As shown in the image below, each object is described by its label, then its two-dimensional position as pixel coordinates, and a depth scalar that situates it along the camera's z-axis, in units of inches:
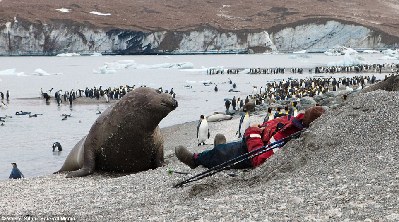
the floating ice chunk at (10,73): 2633.4
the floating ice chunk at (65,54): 4766.2
